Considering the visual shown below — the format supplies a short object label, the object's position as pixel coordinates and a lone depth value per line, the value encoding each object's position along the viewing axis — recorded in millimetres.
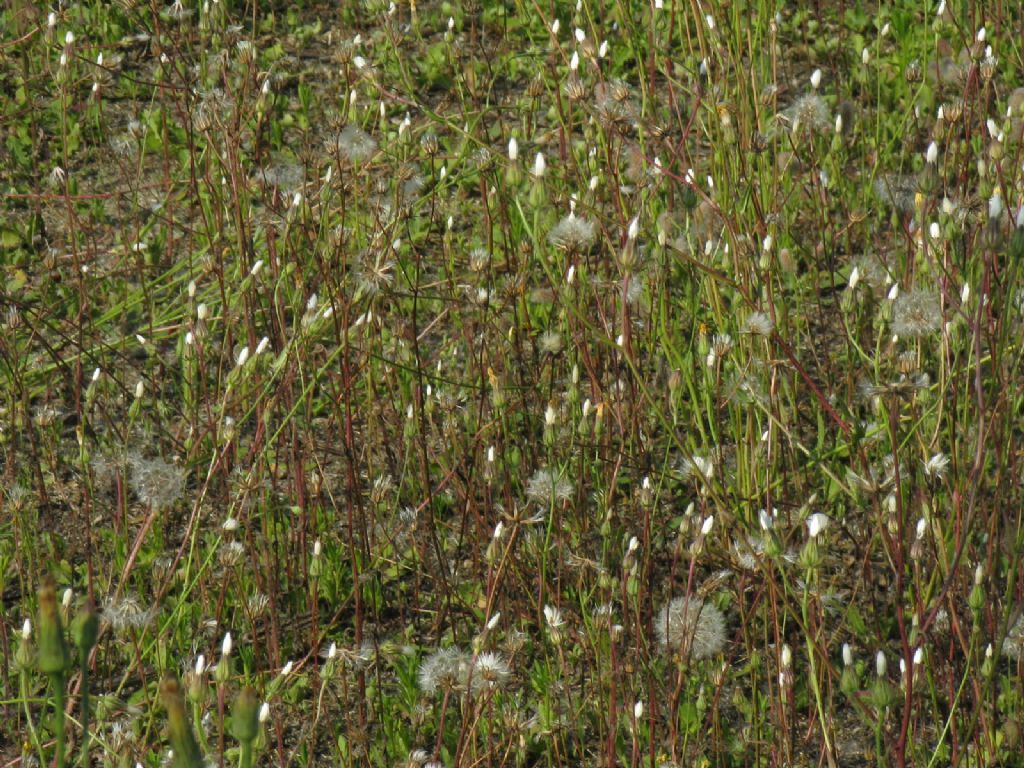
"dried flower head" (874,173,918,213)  3570
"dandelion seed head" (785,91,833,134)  3346
